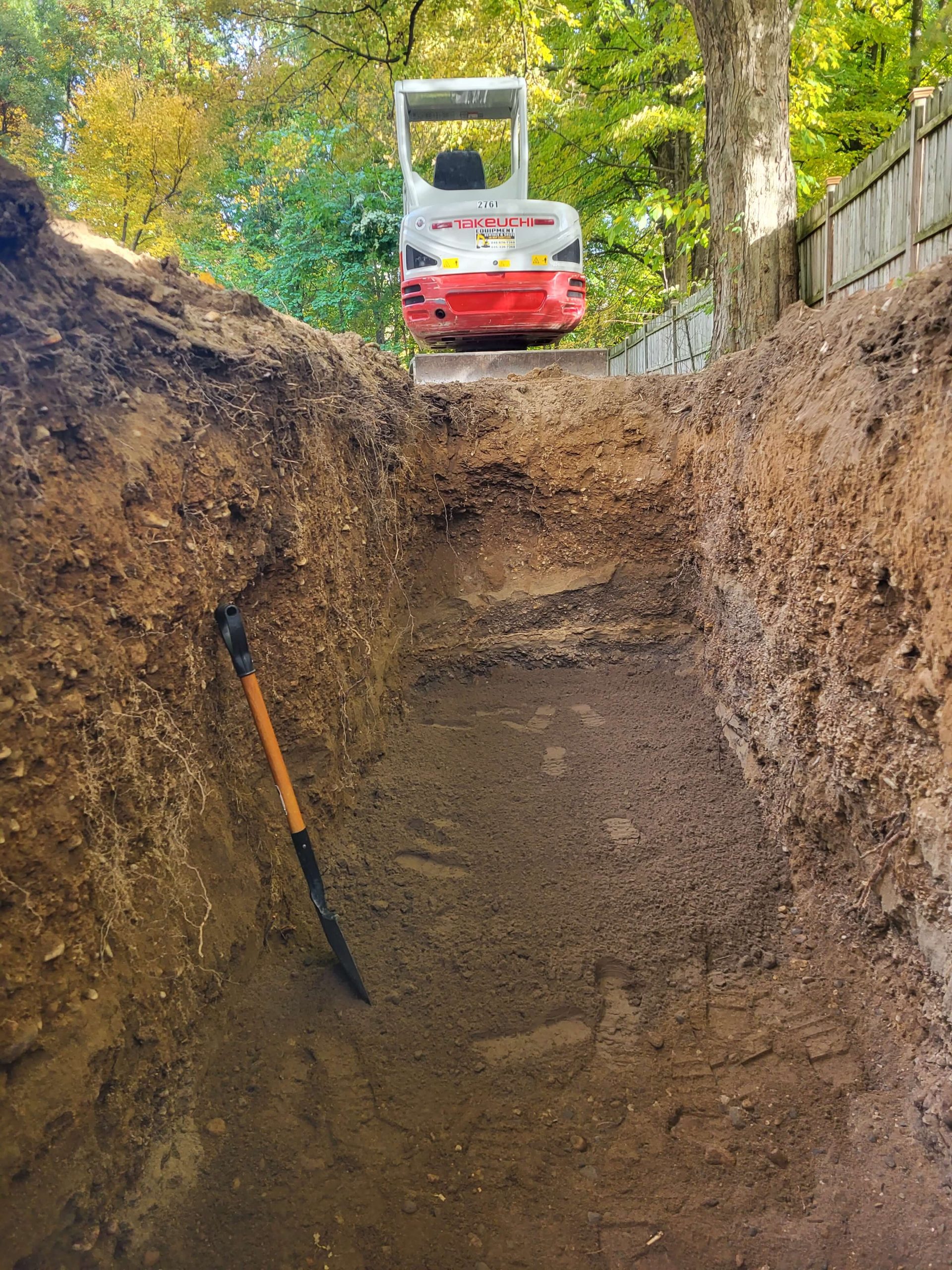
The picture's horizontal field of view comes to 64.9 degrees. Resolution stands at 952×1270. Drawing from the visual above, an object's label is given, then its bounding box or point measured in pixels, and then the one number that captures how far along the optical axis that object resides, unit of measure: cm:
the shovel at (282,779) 262
